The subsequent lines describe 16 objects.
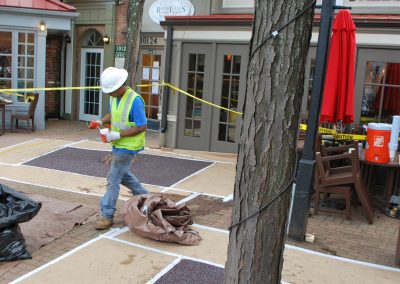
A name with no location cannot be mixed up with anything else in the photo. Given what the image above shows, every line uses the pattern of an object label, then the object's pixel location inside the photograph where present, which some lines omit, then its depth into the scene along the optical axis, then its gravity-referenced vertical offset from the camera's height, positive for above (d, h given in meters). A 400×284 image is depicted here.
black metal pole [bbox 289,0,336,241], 4.91 -0.61
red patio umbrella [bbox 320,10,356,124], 5.83 +0.17
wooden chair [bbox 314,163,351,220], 5.93 -1.27
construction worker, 5.23 -0.65
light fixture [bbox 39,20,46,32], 12.65 +1.02
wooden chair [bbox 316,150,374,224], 5.75 -1.10
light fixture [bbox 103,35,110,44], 13.77 +0.87
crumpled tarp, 4.97 -1.50
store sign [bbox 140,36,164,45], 13.06 +0.89
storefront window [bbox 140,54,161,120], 13.29 -0.20
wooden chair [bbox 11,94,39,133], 12.16 -1.24
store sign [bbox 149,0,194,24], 11.81 +1.62
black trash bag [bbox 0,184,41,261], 4.36 -1.36
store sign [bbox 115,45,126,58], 13.62 +0.56
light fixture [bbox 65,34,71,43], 14.83 +0.87
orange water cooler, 6.03 -0.66
